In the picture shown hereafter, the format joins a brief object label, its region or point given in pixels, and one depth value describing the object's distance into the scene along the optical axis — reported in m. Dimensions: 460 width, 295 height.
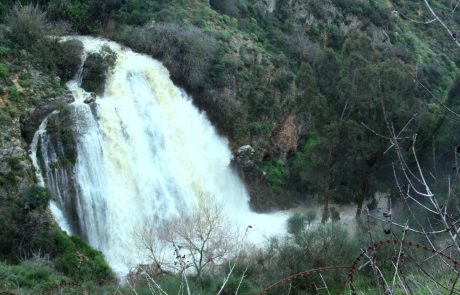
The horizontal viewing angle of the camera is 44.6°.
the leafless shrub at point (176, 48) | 27.66
